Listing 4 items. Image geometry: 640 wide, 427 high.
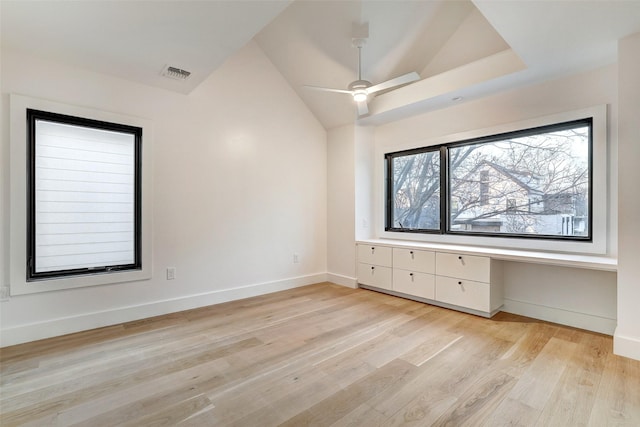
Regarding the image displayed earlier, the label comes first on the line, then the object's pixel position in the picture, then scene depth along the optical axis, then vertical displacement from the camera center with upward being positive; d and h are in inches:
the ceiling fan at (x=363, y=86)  108.2 +49.0
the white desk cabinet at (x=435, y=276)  126.6 -30.3
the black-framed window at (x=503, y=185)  117.9 +13.4
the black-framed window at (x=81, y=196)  106.0 +6.4
